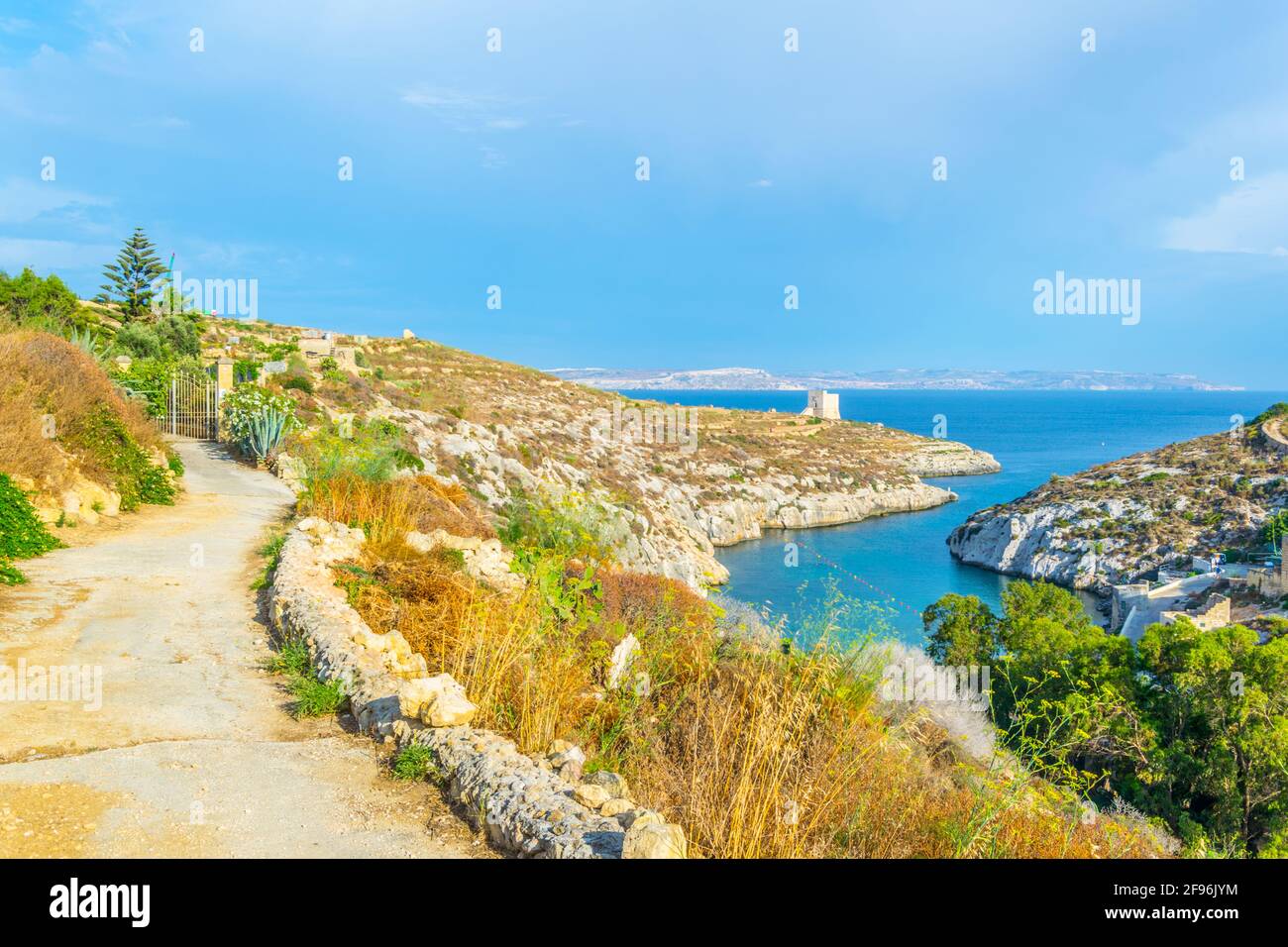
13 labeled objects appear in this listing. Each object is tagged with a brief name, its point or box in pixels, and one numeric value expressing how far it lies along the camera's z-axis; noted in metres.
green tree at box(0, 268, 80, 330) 36.66
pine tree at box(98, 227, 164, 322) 53.75
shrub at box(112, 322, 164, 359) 33.88
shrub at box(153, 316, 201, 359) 37.84
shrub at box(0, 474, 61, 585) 8.25
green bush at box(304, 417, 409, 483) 10.88
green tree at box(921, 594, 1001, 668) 23.98
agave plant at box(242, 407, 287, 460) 17.50
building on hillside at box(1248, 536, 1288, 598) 33.38
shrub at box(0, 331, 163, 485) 9.91
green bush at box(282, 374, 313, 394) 26.78
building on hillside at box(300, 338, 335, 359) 45.06
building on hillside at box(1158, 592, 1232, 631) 28.97
